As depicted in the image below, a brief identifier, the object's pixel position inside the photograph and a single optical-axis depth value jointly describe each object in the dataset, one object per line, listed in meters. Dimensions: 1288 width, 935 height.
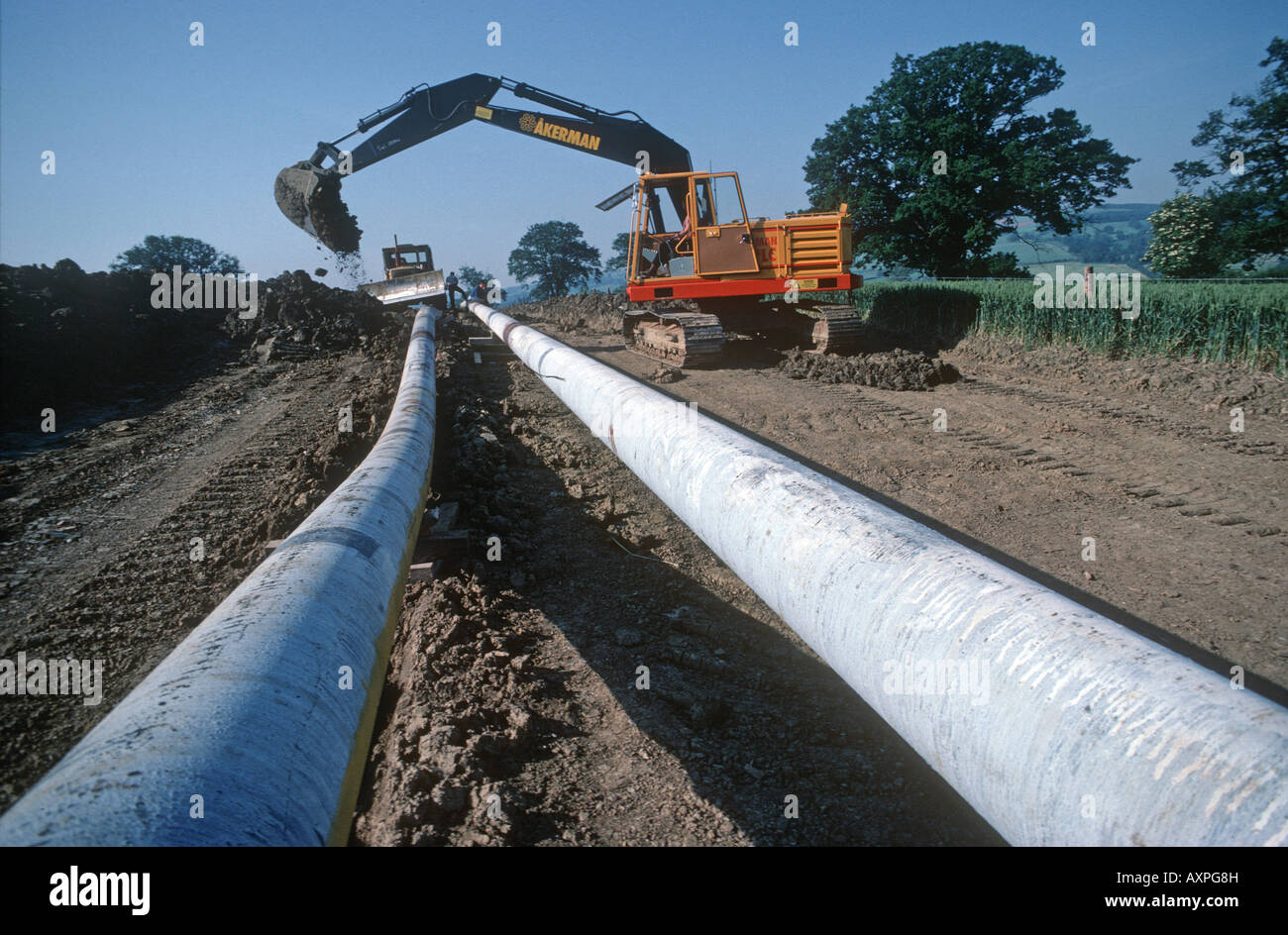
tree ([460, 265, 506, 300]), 66.31
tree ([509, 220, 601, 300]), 73.44
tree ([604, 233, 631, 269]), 50.83
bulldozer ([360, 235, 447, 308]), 21.86
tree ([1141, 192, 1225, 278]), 24.31
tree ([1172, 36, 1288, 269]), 23.53
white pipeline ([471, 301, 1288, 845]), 1.32
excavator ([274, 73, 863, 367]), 11.48
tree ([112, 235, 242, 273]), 61.44
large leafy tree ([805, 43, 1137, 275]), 25.86
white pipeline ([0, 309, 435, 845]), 1.14
